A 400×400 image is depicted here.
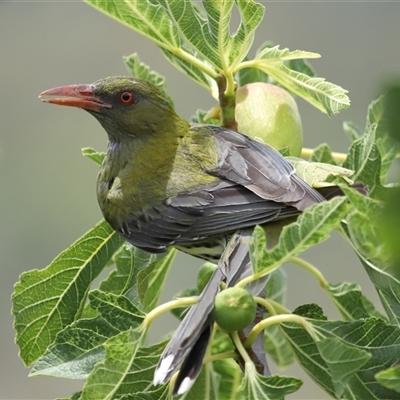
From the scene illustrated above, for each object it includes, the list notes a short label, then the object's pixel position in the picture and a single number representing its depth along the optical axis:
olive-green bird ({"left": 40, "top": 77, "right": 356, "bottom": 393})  5.81
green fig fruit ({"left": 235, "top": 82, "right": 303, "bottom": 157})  6.00
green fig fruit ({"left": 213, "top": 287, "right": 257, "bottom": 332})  4.45
